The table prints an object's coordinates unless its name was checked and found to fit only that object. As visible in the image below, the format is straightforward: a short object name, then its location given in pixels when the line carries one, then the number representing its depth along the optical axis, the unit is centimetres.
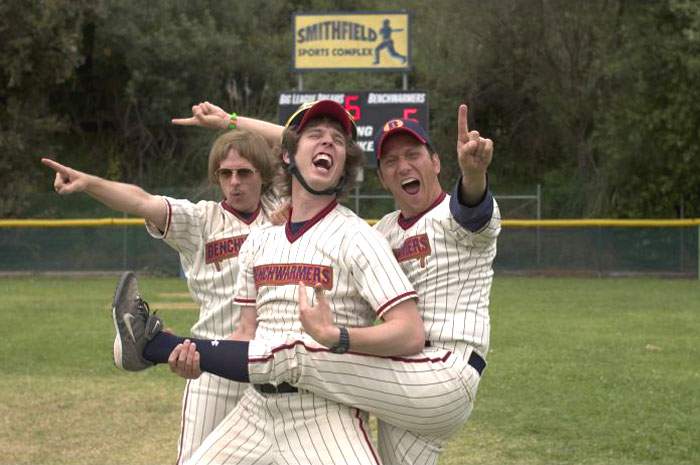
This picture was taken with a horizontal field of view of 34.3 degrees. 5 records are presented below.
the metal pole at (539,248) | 2338
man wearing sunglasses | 457
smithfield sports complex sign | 2220
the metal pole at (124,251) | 2328
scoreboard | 2044
